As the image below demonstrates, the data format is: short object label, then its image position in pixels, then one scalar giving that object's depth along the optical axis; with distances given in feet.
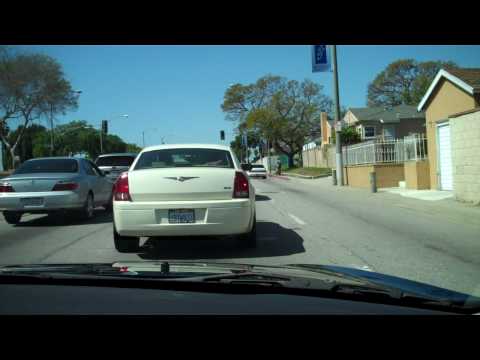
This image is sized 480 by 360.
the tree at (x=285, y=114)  197.57
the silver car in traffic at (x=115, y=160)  62.31
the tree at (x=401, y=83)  239.30
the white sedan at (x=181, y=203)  22.11
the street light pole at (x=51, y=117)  144.15
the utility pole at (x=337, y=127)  86.17
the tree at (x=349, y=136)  141.79
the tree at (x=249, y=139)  209.32
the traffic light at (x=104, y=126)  141.80
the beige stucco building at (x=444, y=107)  58.34
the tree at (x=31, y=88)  138.00
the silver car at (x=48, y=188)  35.09
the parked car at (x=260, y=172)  140.26
